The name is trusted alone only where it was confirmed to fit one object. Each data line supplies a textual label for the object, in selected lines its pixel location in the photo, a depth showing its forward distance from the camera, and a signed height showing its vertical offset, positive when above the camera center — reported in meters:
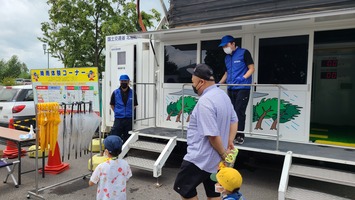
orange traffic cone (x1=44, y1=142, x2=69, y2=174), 4.86 -1.51
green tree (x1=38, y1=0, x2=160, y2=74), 12.45 +2.82
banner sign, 4.33 -0.02
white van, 7.79 -0.61
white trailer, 4.21 +0.22
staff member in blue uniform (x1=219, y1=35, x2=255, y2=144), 4.23 +0.21
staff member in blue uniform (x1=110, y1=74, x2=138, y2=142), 5.21 -0.44
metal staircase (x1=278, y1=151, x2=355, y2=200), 3.26 -1.15
